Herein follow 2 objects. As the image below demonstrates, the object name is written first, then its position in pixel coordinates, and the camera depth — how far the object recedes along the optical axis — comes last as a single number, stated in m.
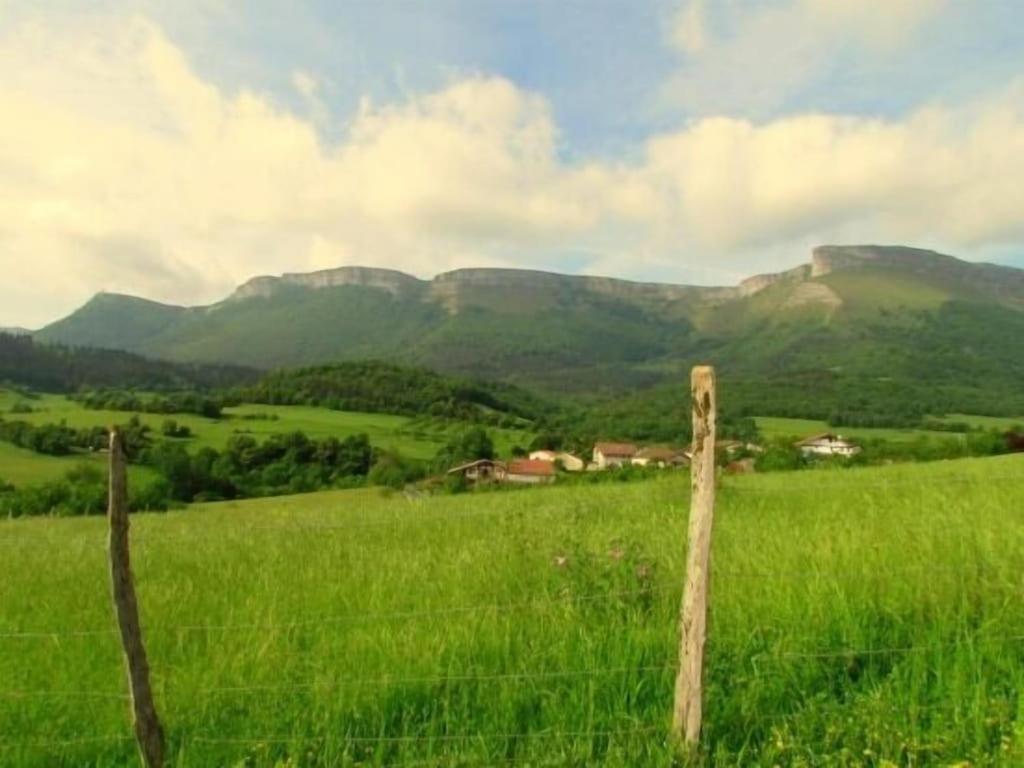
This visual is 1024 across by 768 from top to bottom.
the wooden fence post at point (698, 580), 4.06
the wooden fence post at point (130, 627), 4.09
